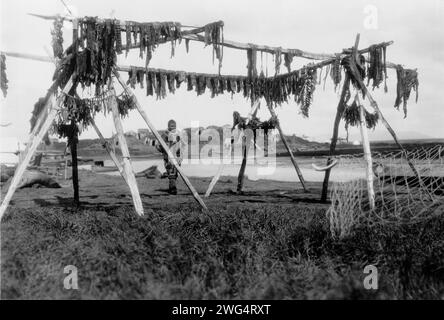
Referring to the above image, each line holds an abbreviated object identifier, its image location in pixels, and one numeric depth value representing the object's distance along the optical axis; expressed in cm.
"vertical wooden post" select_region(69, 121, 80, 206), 1085
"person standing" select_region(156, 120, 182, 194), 1434
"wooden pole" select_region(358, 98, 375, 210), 946
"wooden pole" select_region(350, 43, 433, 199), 1088
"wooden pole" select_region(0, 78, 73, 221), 807
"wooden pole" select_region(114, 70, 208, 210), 941
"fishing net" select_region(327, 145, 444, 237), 747
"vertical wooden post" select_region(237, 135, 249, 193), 1449
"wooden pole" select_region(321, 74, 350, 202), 1126
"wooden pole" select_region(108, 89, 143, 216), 909
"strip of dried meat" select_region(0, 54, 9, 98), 886
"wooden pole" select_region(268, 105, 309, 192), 1423
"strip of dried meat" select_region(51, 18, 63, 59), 856
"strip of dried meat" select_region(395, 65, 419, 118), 1161
